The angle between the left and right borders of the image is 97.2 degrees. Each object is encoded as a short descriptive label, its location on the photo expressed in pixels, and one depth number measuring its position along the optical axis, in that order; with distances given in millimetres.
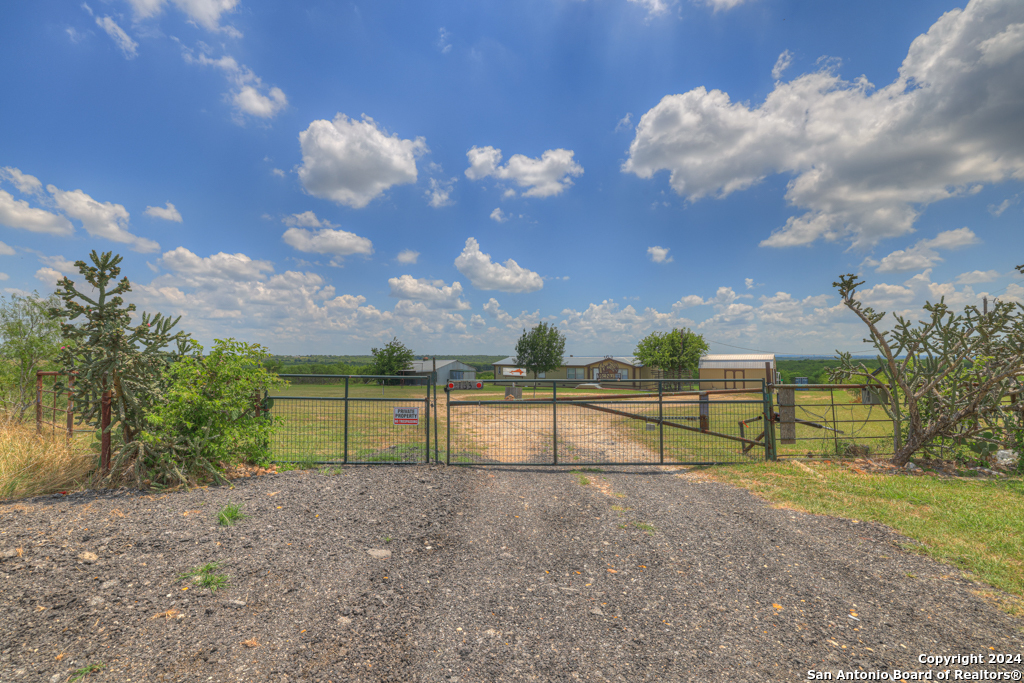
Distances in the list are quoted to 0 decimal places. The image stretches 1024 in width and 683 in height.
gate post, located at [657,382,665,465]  8944
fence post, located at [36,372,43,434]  9358
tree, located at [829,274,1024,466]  8602
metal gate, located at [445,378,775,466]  9461
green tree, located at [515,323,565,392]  63875
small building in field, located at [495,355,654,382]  67000
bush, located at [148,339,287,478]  6520
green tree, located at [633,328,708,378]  58250
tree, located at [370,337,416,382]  62244
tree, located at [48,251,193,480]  6113
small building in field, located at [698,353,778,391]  51469
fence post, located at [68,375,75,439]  8492
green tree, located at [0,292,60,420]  12945
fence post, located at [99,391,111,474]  6320
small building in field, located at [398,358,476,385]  71369
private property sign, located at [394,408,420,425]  8815
